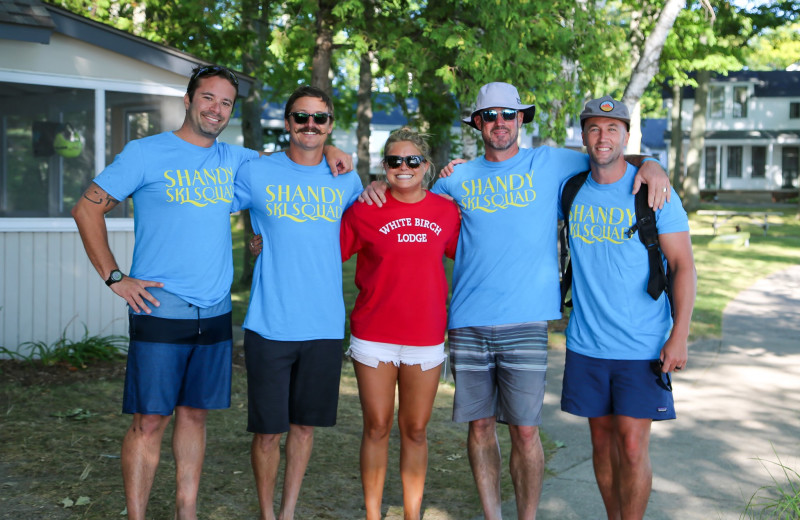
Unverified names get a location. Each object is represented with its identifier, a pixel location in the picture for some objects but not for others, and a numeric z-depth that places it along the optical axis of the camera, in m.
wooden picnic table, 23.97
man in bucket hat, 4.12
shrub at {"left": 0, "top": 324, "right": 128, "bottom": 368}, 8.09
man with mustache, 4.08
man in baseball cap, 3.83
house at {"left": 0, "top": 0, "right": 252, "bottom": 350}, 8.23
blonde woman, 4.03
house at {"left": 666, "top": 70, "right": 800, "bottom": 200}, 45.09
